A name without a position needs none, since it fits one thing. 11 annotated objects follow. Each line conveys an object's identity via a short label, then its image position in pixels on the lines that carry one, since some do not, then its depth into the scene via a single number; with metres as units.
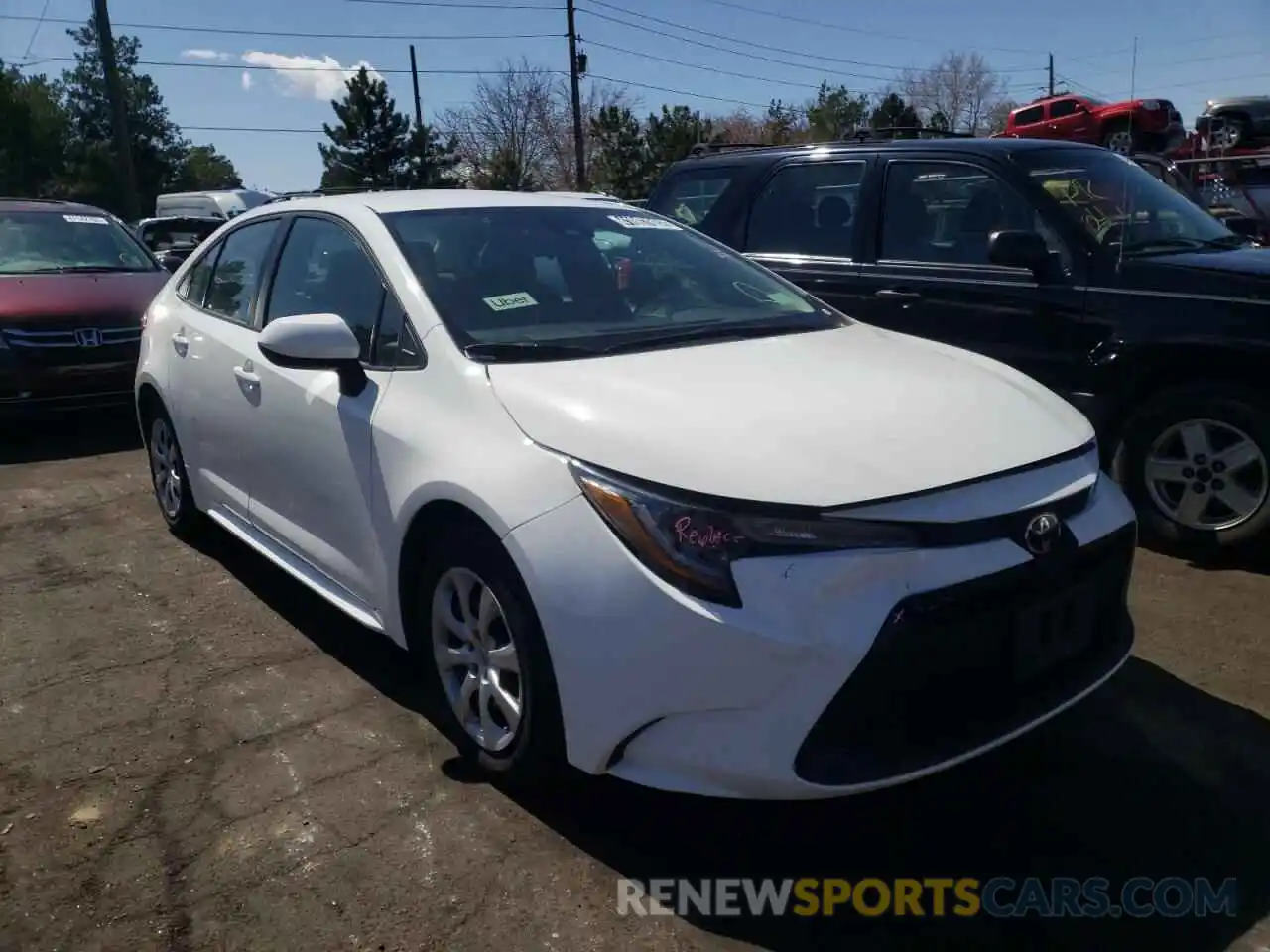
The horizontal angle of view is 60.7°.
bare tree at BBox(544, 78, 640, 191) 49.44
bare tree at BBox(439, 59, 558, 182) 49.00
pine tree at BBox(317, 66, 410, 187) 44.81
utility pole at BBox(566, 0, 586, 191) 34.06
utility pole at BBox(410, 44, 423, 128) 45.41
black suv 4.48
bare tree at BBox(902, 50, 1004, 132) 57.75
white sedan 2.33
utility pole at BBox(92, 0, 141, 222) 24.59
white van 27.09
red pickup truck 17.62
